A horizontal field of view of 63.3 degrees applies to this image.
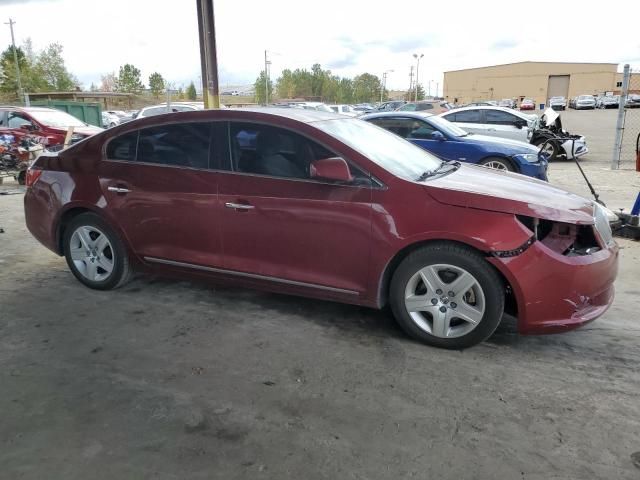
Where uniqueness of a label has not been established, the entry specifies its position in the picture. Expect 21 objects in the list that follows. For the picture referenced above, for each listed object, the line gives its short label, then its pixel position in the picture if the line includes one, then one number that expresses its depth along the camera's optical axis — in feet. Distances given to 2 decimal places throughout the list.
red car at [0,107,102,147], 39.88
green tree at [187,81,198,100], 268.29
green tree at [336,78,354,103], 284.47
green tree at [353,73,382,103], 309.83
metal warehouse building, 277.03
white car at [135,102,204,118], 57.98
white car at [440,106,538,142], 42.39
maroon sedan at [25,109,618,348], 10.86
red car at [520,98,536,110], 198.79
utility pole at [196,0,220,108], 30.25
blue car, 29.89
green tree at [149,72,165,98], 236.86
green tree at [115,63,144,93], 216.33
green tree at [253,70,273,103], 245.04
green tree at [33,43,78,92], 193.26
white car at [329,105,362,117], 95.49
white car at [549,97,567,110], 193.22
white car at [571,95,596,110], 187.42
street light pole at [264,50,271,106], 214.90
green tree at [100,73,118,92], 283.59
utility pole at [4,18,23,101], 161.79
